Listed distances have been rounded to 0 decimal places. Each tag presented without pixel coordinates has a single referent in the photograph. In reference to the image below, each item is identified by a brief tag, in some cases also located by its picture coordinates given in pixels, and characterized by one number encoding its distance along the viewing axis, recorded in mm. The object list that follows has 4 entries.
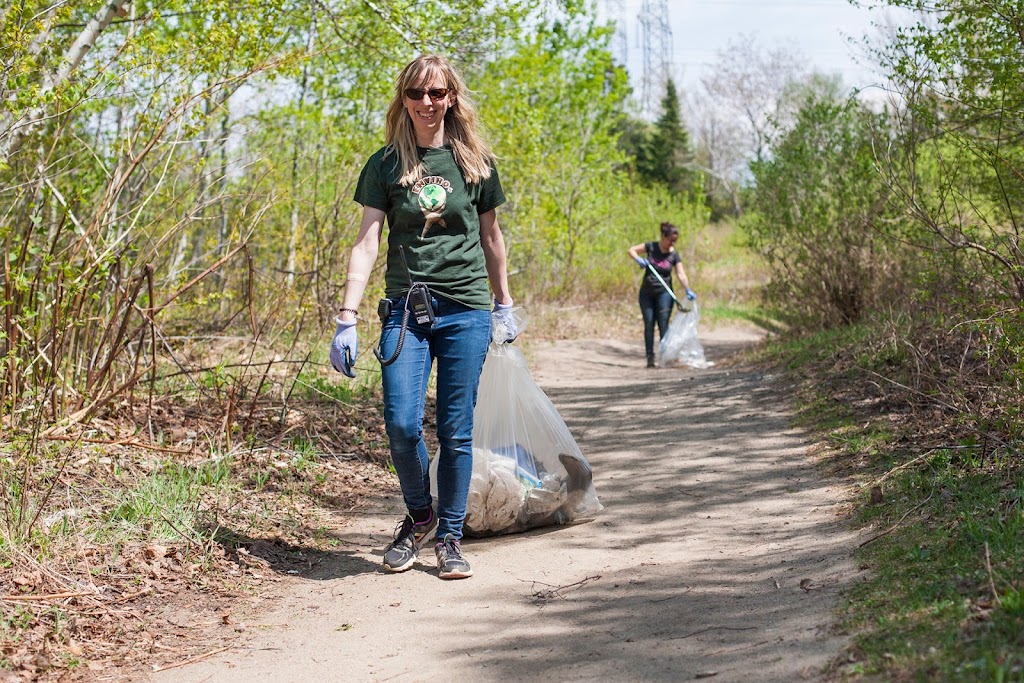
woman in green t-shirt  4020
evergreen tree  43156
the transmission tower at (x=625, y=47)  42169
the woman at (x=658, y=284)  12148
